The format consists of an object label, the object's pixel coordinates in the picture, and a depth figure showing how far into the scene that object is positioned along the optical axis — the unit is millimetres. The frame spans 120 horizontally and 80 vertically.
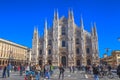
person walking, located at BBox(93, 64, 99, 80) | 12781
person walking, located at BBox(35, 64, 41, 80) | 13209
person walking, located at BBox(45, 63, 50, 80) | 15320
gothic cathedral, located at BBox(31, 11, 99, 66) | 49625
